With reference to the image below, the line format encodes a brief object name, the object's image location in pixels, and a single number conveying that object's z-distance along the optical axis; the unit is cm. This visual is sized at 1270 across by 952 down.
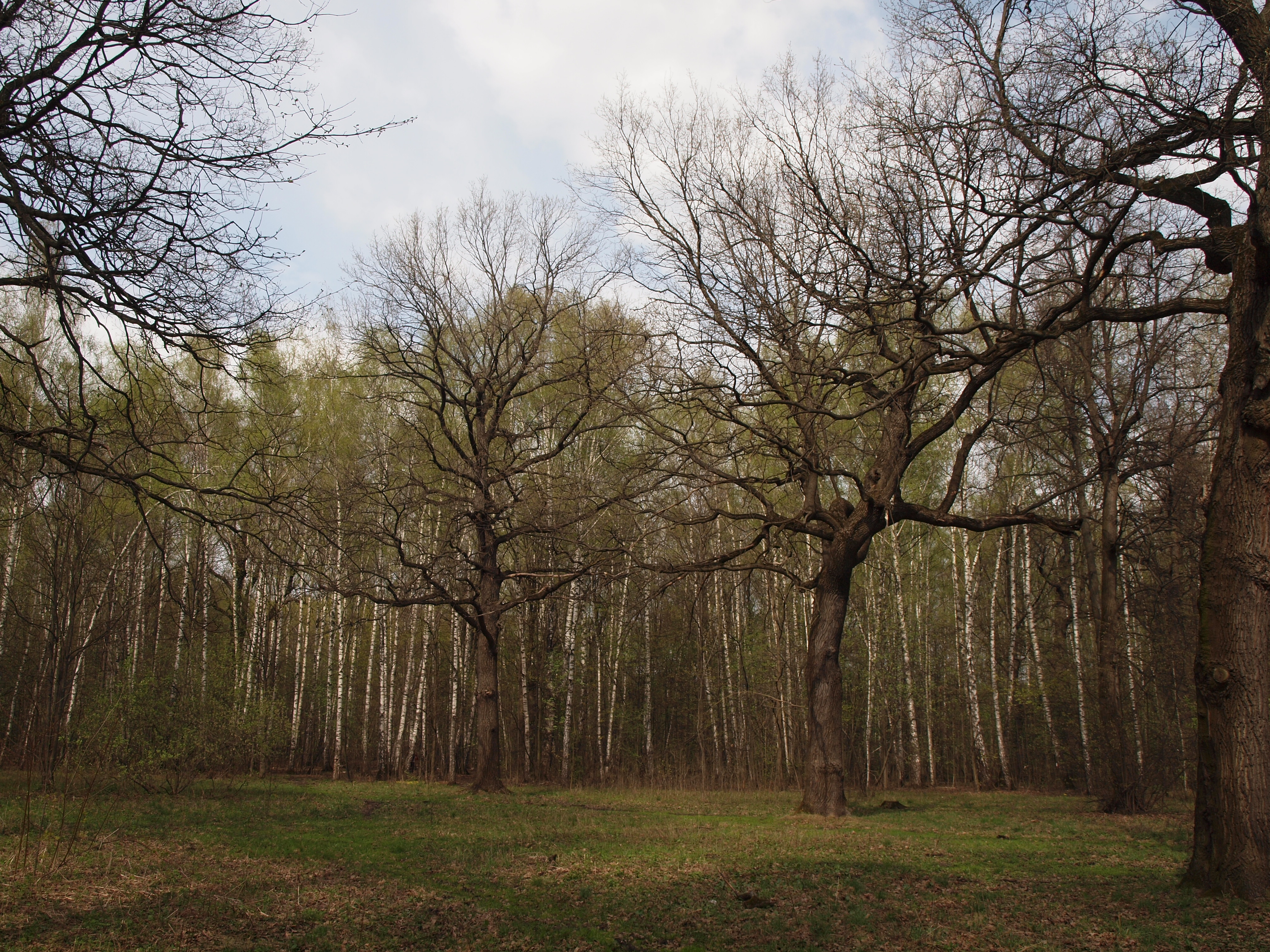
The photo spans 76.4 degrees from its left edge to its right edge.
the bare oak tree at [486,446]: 1388
